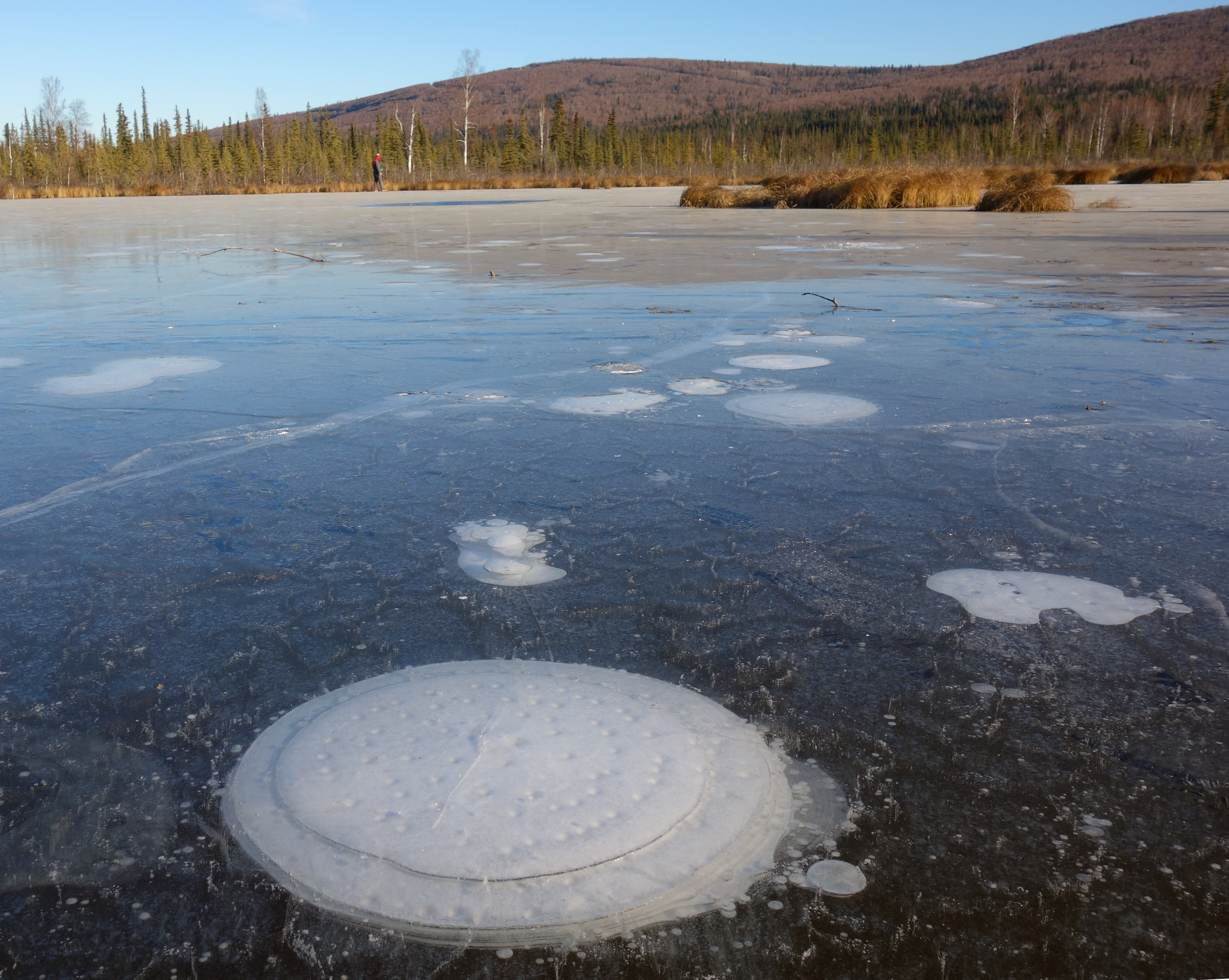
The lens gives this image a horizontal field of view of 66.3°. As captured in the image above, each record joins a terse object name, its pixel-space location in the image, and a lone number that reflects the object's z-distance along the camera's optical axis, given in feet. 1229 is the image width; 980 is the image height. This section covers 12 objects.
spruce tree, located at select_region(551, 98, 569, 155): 271.28
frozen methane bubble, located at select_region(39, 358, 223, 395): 13.84
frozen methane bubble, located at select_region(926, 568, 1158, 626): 6.72
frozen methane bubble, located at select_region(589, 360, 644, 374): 14.96
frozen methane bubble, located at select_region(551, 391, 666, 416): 12.43
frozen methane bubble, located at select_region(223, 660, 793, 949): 3.90
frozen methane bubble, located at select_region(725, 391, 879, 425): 12.00
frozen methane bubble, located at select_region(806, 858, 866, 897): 4.01
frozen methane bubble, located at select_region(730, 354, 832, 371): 15.14
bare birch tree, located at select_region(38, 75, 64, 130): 277.64
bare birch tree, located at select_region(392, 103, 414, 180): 225.76
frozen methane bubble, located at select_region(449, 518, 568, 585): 7.41
